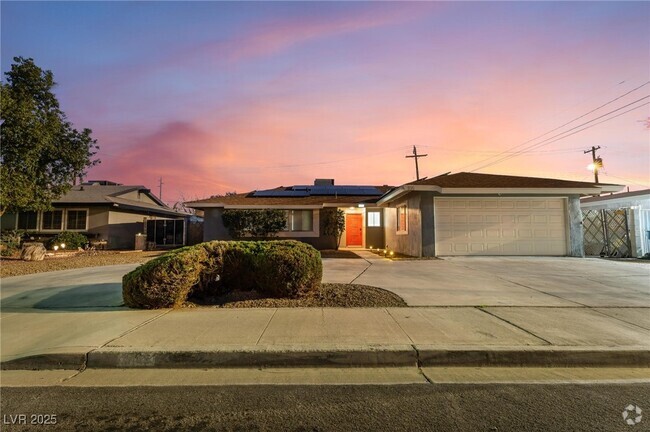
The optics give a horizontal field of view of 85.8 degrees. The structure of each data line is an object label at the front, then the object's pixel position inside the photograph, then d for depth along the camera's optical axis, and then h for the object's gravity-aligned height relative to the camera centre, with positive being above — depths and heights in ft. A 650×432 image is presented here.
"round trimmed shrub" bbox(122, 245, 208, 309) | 20.11 -2.66
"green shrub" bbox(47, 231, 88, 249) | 63.57 -0.70
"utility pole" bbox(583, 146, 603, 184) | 94.58 +20.69
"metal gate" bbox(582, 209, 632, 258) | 48.93 +0.16
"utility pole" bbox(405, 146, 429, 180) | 111.65 +24.62
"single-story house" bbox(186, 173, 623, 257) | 47.42 +2.57
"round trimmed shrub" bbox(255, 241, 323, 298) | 21.91 -2.29
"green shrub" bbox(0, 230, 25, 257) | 52.75 -0.89
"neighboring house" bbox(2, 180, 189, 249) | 72.59 +3.16
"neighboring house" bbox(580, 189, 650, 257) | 47.06 +2.02
